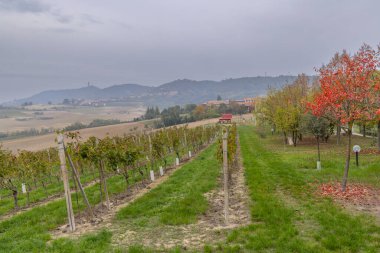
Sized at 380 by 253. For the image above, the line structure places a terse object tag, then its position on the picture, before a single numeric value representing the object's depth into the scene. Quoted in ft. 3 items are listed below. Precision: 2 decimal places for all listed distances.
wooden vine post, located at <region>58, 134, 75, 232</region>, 27.22
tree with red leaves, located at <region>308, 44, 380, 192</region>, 32.65
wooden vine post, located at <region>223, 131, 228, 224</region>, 26.97
